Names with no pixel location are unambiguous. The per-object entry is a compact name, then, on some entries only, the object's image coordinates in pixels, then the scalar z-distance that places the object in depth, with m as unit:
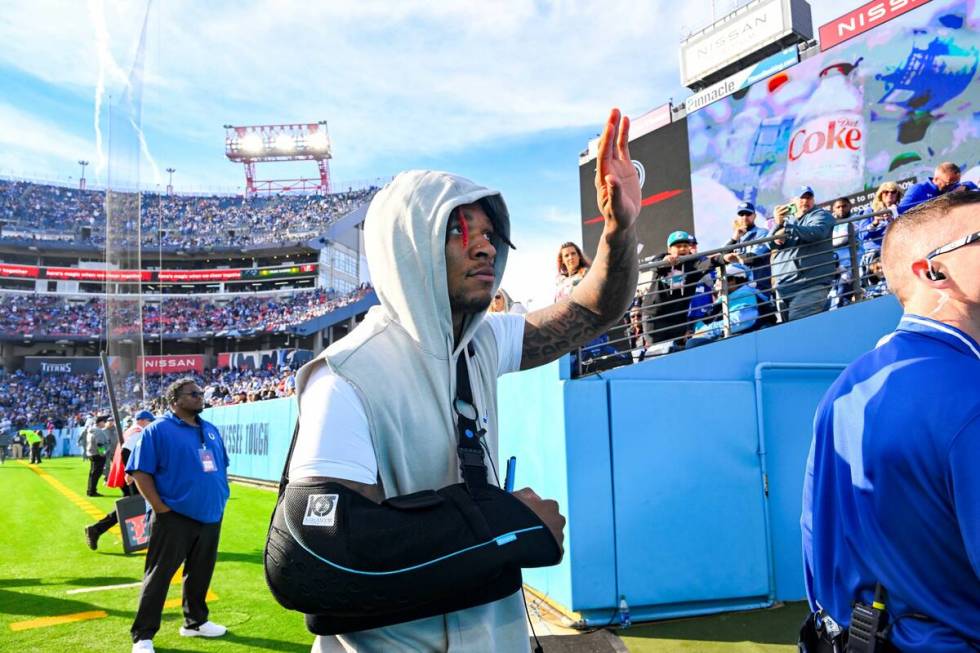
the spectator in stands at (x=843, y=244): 6.34
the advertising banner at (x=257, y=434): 13.75
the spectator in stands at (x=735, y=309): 5.91
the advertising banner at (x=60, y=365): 46.12
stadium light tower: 57.72
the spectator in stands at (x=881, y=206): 6.42
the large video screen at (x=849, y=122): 11.02
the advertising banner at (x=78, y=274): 52.38
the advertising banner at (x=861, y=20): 12.26
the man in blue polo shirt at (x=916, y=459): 1.38
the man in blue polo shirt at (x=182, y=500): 4.93
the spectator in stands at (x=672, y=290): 5.74
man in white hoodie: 1.19
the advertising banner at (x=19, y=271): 52.94
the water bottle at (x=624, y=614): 5.02
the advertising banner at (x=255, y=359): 45.12
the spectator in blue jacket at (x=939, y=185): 5.69
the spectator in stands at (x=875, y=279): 6.53
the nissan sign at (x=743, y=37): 17.06
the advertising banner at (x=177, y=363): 46.75
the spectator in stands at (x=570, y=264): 6.18
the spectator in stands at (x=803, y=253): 6.12
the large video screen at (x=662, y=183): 16.69
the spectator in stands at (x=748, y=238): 6.51
